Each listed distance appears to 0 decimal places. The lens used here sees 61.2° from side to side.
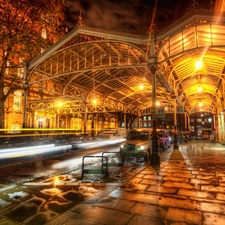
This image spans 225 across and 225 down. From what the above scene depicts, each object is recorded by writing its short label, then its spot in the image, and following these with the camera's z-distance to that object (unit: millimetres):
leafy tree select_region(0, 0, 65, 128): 14752
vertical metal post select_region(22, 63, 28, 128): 15578
